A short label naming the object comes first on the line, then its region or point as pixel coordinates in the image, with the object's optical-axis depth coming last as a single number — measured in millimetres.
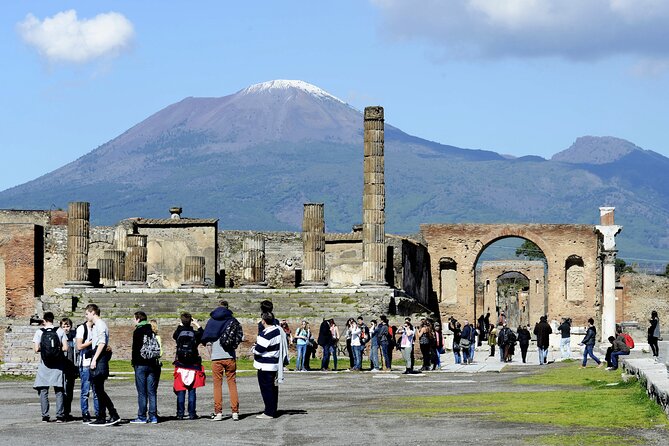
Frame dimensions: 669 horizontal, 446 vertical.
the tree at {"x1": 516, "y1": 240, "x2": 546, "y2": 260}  139750
